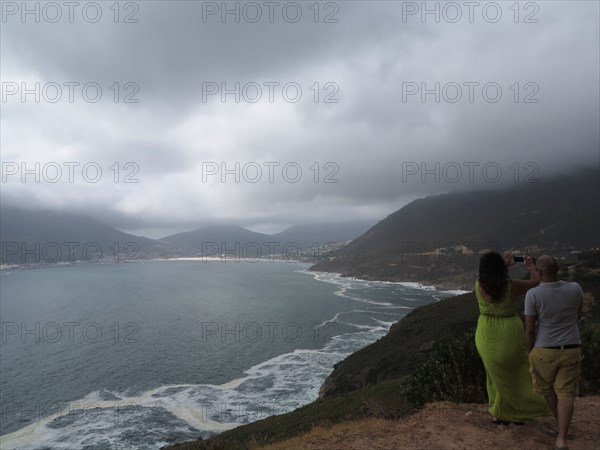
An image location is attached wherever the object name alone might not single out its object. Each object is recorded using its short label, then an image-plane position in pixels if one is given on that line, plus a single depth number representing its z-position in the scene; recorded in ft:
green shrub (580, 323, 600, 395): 34.14
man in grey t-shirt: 18.30
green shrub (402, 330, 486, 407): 32.68
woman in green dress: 19.25
